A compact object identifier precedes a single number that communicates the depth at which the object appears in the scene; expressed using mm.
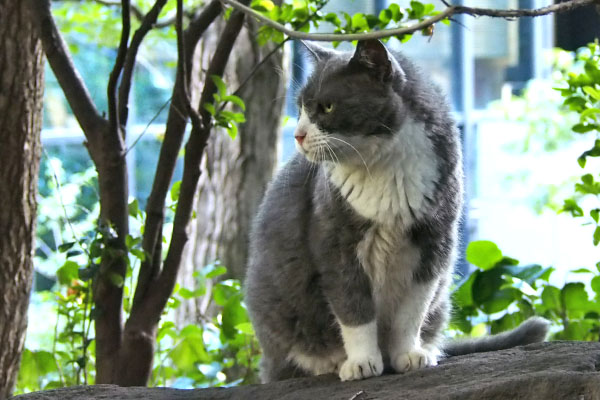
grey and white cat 4402
